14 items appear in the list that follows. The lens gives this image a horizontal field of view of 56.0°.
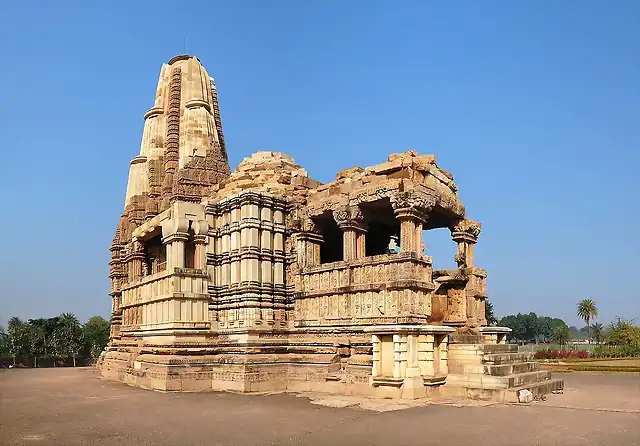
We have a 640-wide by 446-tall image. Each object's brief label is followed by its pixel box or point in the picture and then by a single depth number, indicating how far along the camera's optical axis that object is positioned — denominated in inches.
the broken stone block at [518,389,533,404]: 540.7
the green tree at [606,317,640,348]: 1816.9
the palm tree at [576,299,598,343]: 3101.9
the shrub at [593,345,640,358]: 1509.7
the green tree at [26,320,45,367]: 1822.1
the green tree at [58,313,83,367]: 1873.8
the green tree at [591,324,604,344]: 2847.0
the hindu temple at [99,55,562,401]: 604.7
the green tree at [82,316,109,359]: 2006.6
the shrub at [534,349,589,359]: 1408.7
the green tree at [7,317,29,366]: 1813.5
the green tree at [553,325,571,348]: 2859.7
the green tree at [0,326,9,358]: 1890.1
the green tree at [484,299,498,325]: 1779.0
